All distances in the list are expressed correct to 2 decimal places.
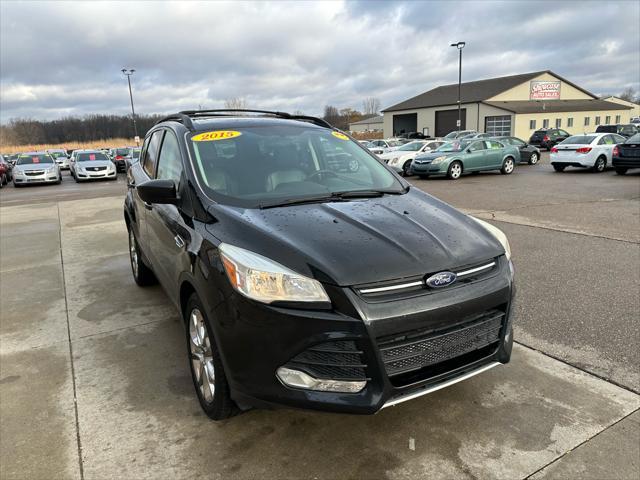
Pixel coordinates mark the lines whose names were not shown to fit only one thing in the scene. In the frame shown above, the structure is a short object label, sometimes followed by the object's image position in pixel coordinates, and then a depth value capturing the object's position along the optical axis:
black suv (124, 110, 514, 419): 2.29
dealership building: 50.09
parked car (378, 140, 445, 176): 21.56
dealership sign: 55.09
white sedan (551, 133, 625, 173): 18.88
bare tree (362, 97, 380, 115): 140.88
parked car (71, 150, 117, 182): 23.59
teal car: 18.98
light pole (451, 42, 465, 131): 41.67
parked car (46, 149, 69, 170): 37.53
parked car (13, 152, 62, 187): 22.27
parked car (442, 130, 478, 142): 34.80
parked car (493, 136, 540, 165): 23.91
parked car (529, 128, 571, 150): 34.44
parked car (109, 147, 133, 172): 30.58
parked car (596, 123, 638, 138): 37.60
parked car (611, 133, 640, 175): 16.81
